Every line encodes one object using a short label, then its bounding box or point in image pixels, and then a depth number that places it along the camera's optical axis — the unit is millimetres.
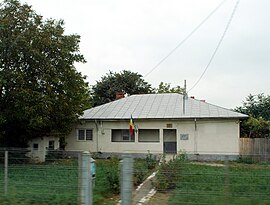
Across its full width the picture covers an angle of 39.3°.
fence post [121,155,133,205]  5160
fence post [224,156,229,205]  5502
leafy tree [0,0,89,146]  18828
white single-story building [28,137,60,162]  24328
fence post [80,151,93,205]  5746
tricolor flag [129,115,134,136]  24373
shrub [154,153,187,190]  7152
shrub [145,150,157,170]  14275
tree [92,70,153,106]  43500
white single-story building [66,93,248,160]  23327
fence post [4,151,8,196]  7984
